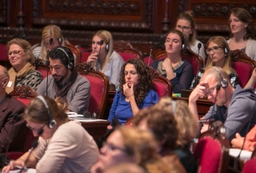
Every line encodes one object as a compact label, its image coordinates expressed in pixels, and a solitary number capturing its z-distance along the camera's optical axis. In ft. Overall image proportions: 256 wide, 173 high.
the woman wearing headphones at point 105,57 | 37.05
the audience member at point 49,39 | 38.85
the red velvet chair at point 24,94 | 27.02
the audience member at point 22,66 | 32.80
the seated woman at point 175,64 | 34.89
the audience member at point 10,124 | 24.85
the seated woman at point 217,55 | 33.39
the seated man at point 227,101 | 22.35
